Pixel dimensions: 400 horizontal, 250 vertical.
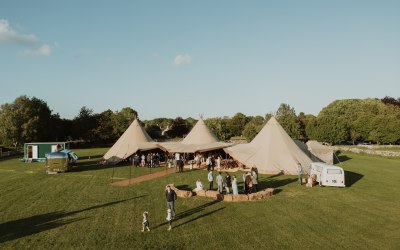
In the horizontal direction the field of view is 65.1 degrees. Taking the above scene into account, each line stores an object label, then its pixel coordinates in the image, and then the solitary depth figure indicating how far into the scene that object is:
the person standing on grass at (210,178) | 20.81
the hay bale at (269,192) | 19.22
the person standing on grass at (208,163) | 28.00
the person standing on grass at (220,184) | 19.25
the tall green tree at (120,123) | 72.38
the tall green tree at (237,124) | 106.45
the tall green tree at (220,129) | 82.81
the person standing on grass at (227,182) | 19.77
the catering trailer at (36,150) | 38.12
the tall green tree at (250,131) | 66.00
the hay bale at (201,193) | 19.30
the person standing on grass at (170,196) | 14.23
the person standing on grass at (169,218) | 13.34
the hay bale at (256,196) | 18.53
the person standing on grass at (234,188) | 18.69
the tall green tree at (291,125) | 66.94
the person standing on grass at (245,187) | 19.46
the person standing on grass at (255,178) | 20.47
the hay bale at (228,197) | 18.22
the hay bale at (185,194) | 19.22
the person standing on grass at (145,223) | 13.03
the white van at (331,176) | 22.00
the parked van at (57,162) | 29.02
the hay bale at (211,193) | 18.86
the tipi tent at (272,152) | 28.55
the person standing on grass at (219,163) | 29.55
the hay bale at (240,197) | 18.23
